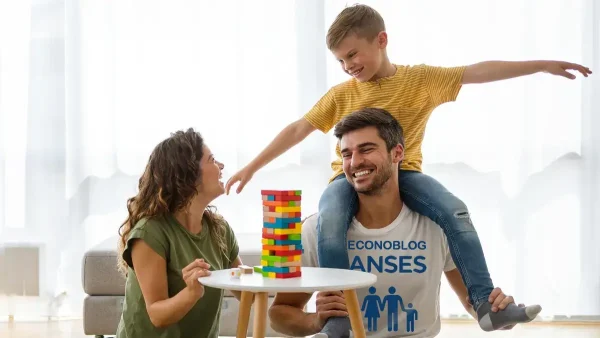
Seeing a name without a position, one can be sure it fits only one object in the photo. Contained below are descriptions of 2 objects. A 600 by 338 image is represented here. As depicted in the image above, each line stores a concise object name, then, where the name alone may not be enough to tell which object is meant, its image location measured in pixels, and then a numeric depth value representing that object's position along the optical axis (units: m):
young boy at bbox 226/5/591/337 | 2.40
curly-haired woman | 2.29
